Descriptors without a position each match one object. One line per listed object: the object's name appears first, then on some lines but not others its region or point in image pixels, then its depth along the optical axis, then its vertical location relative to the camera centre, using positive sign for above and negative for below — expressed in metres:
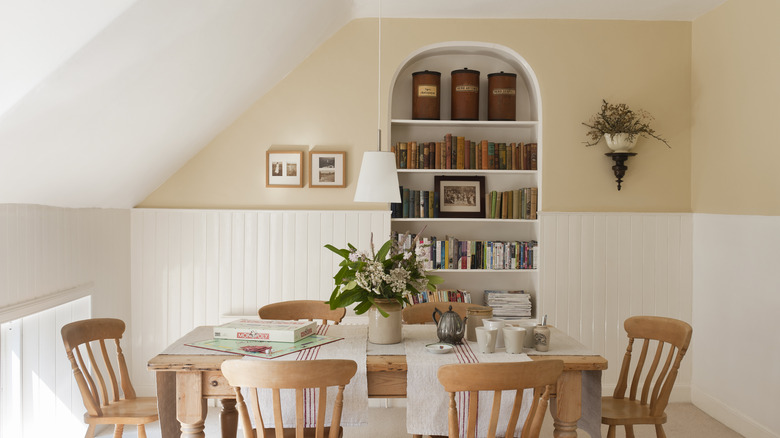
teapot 2.63 -0.48
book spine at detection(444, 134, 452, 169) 4.48 +0.47
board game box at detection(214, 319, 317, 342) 2.64 -0.50
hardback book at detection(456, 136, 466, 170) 4.48 +0.46
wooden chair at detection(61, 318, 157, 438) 2.67 -0.79
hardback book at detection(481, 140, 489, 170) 4.49 +0.43
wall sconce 4.29 +0.37
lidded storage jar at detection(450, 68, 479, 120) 4.46 +0.88
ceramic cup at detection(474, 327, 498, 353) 2.51 -0.50
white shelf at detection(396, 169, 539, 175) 4.48 +0.32
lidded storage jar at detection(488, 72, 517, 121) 4.48 +0.87
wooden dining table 2.34 -0.64
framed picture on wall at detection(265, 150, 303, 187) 4.36 +0.33
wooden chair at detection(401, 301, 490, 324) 3.31 -0.52
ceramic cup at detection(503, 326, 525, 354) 2.50 -0.50
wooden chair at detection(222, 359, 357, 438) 2.01 -0.53
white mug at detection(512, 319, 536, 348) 2.61 -0.50
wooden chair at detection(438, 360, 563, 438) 2.01 -0.53
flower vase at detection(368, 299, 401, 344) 2.63 -0.46
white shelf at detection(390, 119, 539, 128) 4.46 +0.67
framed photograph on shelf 4.63 +0.16
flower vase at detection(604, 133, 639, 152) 4.23 +0.51
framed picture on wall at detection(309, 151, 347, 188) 4.37 +0.32
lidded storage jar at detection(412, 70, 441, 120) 4.45 +0.87
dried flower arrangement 4.23 +0.65
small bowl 2.49 -0.54
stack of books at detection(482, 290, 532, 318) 4.42 -0.63
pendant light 2.73 +0.16
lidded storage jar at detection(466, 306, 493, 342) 2.73 -0.45
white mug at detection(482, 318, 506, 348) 2.57 -0.45
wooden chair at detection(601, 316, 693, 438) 2.73 -0.78
